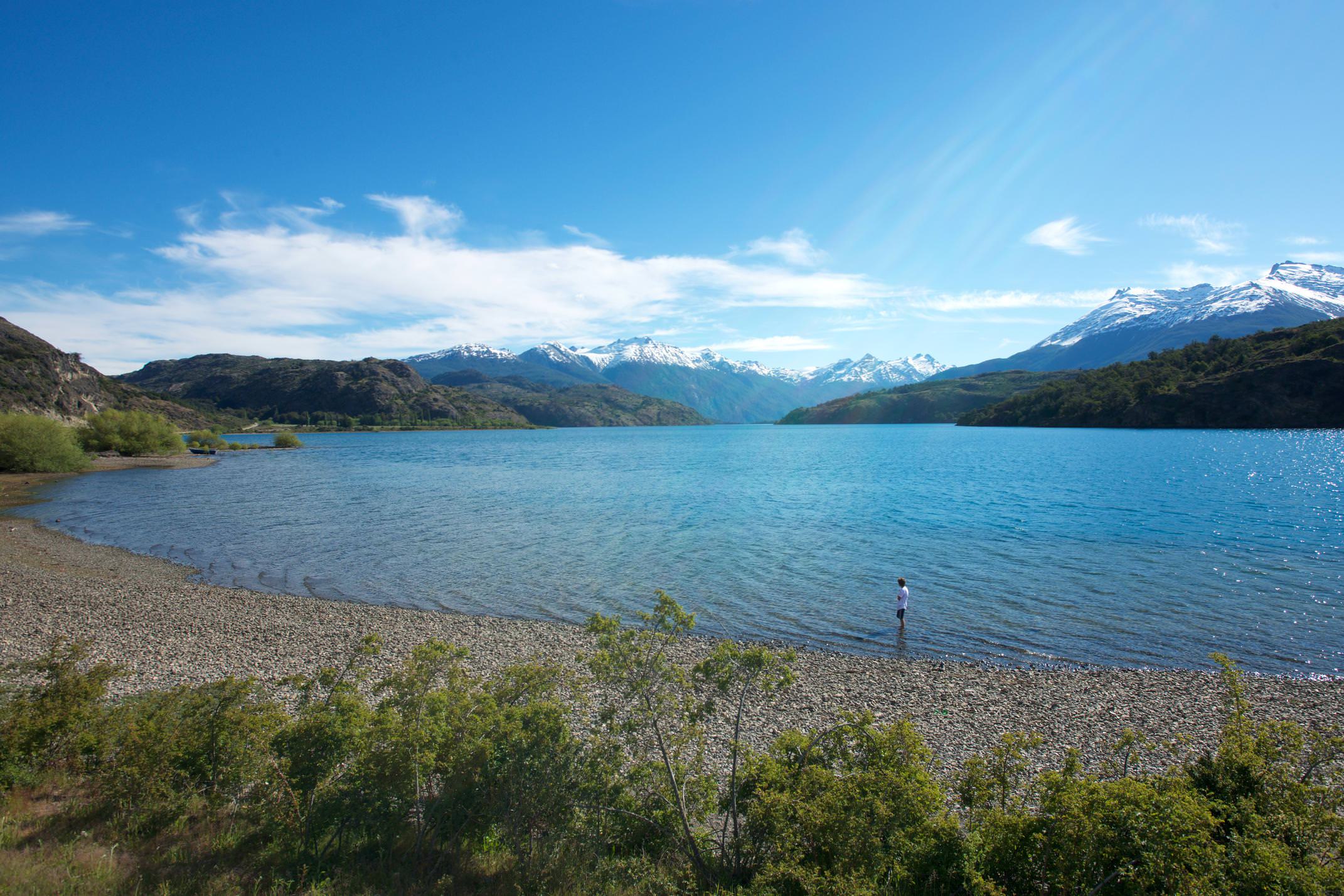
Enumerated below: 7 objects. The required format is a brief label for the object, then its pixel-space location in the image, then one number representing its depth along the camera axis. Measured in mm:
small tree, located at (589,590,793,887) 7805
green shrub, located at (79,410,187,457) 93125
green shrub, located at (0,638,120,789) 8570
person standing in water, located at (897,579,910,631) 20969
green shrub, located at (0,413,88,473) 66438
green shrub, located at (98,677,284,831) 7969
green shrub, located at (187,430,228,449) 125438
